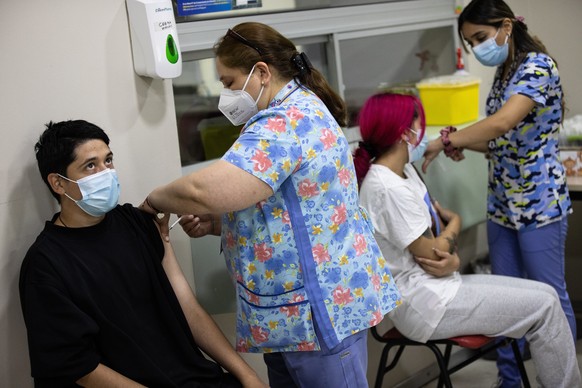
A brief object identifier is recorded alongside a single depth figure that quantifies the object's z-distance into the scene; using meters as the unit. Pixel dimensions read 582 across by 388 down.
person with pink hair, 2.46
